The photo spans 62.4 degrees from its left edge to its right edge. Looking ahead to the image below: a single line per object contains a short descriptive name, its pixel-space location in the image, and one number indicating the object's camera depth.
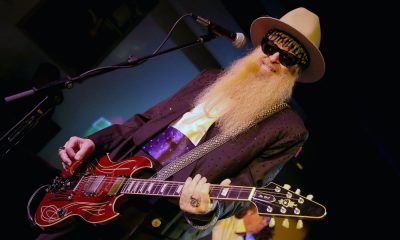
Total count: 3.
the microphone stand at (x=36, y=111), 1.97
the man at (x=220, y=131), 1.88
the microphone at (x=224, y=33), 2.27
